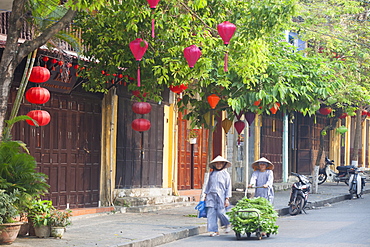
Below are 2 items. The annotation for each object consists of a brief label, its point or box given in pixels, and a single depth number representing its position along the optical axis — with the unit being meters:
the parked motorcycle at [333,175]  27.11
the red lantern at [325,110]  24.57
